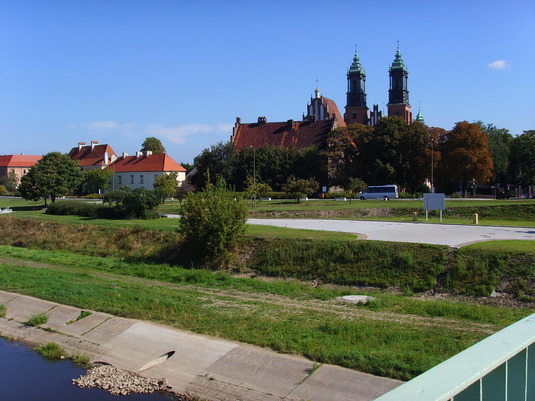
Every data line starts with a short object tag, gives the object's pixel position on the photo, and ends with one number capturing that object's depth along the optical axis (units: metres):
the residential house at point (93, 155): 93.25
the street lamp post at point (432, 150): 57.20
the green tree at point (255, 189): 44.26
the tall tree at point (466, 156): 57.66
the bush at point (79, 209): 36.42
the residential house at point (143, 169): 83.25
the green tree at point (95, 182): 77.50
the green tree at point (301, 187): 47.91
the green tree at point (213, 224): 21.70
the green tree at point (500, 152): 70.69
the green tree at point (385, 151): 60.50
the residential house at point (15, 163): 134.88
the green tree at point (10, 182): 97.15
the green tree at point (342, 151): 66.44
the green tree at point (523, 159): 71.50
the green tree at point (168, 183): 47.38
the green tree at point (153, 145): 107.62
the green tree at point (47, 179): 47.44
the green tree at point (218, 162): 73.44
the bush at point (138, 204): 34.50
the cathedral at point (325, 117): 81.38
